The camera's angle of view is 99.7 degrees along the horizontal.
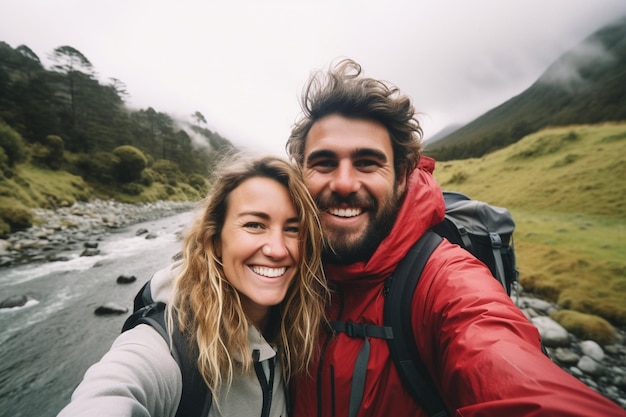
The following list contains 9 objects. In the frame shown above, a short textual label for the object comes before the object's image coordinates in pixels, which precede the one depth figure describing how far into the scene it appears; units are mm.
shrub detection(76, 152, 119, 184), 27375
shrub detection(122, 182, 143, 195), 28531
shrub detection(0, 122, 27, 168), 17734
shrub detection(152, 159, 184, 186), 41272
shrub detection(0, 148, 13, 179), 16172
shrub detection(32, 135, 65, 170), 22672
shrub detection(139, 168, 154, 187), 31492
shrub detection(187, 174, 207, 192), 49528
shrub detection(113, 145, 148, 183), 29281
